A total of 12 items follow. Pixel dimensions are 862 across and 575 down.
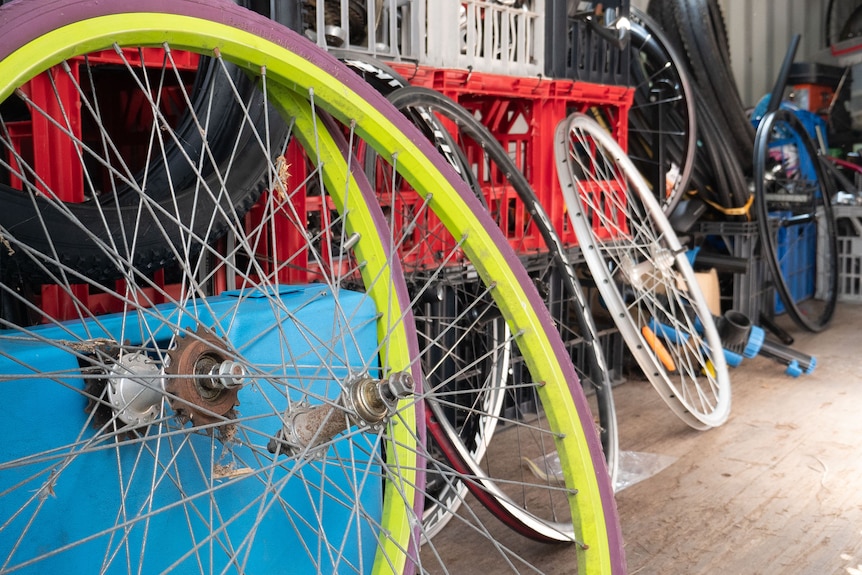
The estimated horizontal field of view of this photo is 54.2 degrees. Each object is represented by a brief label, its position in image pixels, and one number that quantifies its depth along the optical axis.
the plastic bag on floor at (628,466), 2.51
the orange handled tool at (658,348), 3.14
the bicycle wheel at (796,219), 4.23
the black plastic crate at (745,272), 4.29
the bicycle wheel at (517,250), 1.93
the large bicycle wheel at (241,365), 1.11
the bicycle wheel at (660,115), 3.91
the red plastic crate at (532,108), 2.61
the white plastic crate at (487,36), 2.46
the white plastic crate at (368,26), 2.11
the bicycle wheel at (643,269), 2.55
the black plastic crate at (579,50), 2.96
